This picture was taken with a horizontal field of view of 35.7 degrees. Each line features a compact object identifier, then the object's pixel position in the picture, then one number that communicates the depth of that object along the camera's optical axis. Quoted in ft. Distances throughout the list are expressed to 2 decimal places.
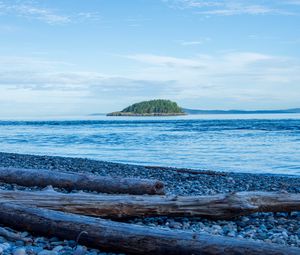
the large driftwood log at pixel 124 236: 15.78
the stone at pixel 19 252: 17.24
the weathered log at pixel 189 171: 50.78
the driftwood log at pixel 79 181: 28.96
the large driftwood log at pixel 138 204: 22.66
